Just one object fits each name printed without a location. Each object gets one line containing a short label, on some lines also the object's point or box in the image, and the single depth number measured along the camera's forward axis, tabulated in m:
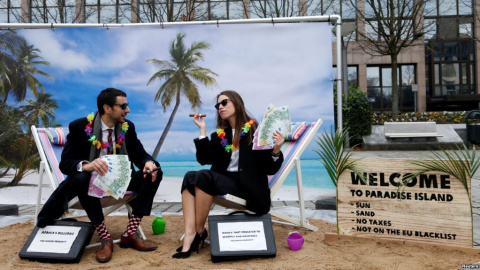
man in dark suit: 3.00
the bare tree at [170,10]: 16.81
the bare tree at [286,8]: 17.98
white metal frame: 4.46
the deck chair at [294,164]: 3.50
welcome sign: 2.84
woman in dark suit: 3.04
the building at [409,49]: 20.02
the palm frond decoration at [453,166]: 2.79
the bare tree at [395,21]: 15.77
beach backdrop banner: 4.62
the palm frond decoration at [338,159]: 3.19
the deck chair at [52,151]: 3.50
